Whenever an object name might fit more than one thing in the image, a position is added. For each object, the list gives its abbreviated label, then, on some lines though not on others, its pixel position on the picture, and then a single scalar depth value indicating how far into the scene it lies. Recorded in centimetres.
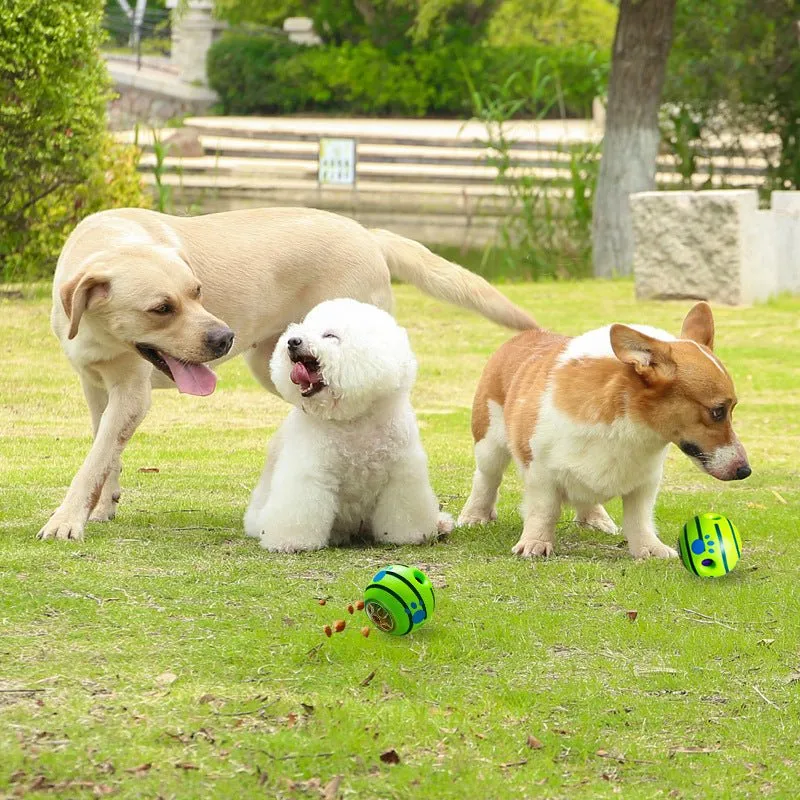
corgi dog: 1080
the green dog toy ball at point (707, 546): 1067
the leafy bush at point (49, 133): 2533
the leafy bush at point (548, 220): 3572
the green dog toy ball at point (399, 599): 889
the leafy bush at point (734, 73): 4009
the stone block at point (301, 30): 7319
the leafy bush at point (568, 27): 7381
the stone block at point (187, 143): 4966
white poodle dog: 1101
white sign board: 3878
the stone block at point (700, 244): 2947
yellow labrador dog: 1135
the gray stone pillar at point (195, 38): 7219
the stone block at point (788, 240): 3192
